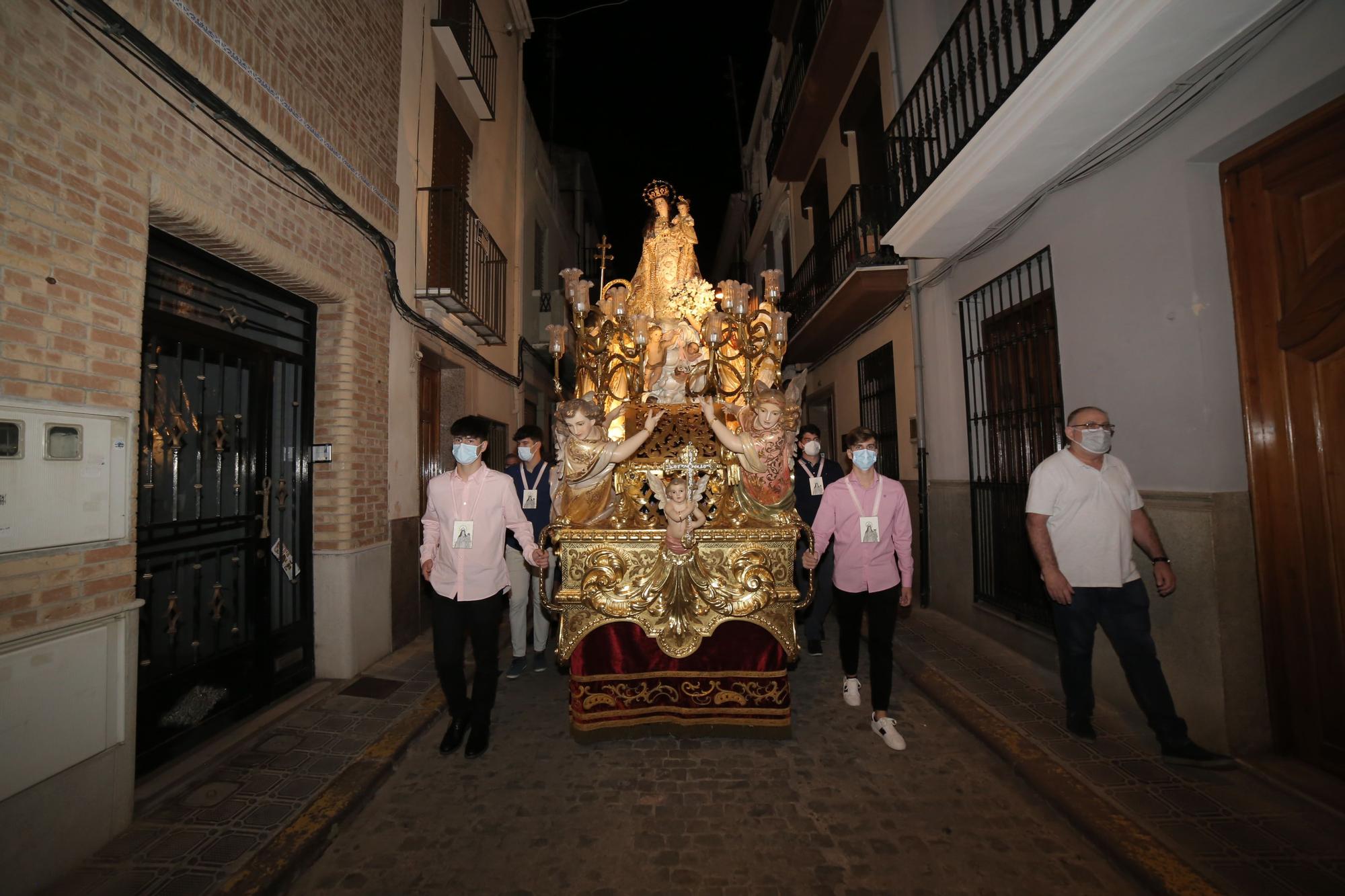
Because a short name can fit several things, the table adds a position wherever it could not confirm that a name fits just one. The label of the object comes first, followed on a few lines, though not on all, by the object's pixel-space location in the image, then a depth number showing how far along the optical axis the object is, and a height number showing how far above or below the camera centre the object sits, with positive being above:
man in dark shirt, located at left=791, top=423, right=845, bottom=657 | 4.86 -0.19
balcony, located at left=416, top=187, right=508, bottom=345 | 5.96 +2.63
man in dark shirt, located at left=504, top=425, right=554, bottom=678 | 4.46 -0.52
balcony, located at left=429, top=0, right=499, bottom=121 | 6.43 +5.38
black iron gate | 3.09 -0.04
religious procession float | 3.27 -0.56
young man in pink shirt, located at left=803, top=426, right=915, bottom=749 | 3.29 -0.45
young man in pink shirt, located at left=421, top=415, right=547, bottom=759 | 3.22 -0.43
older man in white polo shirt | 3.07 -0.52
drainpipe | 6.26 +0.49
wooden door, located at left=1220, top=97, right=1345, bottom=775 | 2.64 +0.30
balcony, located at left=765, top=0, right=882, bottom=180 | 7.51 +5.96
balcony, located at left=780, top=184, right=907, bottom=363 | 6.73 +2.59
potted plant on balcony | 7.05 +3.01
